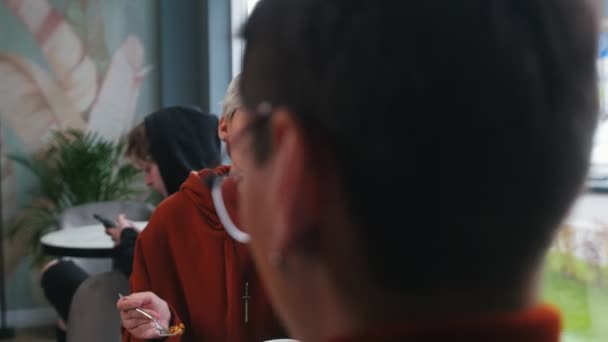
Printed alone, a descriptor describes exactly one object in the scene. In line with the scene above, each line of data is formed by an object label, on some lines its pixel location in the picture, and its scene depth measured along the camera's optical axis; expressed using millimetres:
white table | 2949
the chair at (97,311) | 2121
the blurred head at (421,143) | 397
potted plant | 4508
